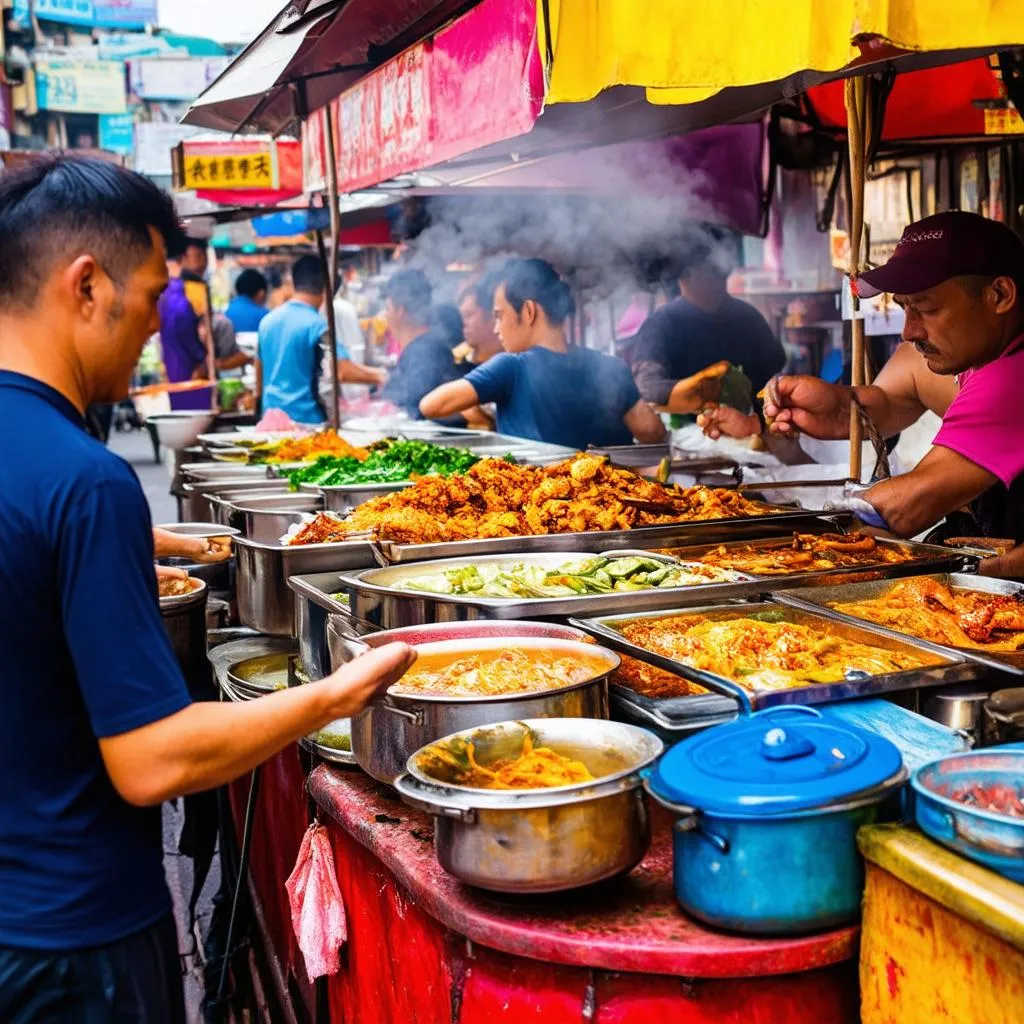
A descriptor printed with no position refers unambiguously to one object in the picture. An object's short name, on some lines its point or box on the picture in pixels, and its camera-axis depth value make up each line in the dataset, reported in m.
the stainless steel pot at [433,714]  2.27
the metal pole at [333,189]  6.07
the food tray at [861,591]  3.07
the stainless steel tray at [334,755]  2.81
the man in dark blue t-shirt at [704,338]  8.09
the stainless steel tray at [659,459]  6.12
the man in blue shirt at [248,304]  14.34
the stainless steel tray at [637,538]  3.73
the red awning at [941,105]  5.68
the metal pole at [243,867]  3.49
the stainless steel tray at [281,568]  3.85
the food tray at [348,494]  5.18
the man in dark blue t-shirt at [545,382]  6.28
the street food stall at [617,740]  1.84
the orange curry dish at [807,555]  3.49
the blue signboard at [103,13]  30.78
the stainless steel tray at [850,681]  2.30
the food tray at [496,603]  3.01
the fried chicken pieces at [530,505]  3.95
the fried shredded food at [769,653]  2.50
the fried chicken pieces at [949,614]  2.75
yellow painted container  1.61
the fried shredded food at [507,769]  2.07
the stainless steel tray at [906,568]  3.28
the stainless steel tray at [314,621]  3.31
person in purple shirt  13.34
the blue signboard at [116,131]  30.06
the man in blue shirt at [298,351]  9.58
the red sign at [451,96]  3.65
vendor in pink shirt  3.75
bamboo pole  4.05
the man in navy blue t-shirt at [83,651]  1.68
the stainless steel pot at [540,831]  1.89
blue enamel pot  1.80
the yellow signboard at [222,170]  8.68
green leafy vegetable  5.57
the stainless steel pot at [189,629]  3.83
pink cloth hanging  2.80
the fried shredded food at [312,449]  6.51
